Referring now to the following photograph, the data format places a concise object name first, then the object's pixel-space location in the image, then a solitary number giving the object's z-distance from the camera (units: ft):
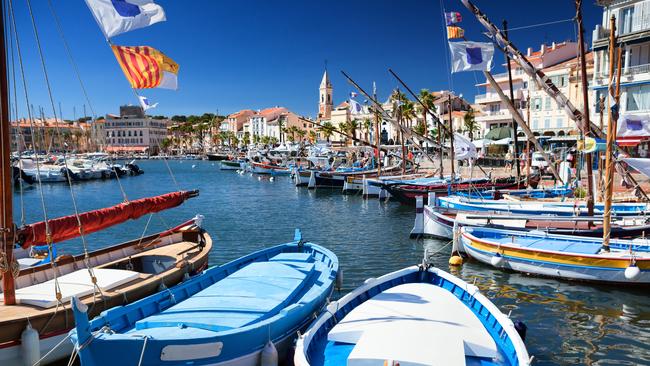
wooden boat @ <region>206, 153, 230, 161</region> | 523.05
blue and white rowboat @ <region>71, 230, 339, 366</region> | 30.83
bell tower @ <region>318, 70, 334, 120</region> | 568.00
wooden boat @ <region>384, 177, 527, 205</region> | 144.89
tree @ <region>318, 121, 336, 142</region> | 471.29
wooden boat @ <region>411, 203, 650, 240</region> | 76.95
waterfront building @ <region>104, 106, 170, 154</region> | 637.71
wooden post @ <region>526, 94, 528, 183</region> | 137.80
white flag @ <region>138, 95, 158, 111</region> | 61.59
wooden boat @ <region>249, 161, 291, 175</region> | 303.27
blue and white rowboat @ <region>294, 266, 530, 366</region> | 30.78
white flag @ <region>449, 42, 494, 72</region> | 76.33
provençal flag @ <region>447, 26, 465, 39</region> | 89.46
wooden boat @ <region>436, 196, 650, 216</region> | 91.04
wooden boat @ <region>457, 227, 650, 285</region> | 61.72
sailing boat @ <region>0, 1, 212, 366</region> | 36.45
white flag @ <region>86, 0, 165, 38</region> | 42.19
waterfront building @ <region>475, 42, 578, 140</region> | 224.74
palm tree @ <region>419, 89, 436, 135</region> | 266.98
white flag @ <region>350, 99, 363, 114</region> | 179.93
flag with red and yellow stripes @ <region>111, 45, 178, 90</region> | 46.93
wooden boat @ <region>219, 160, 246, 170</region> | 393.29
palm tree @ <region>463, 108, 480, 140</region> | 294.13
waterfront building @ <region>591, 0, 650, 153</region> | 140.26
